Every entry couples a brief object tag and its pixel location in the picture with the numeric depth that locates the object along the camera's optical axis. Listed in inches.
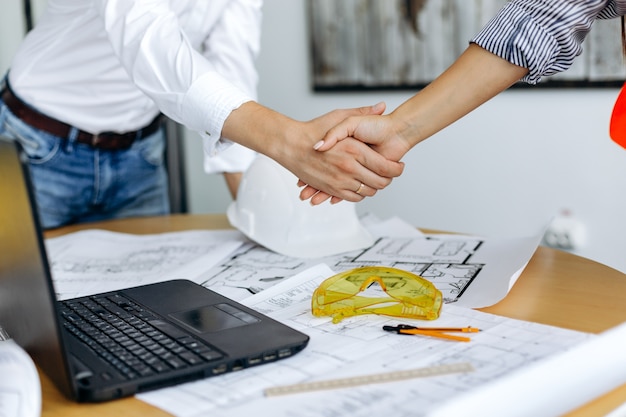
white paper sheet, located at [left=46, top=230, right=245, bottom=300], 42.9
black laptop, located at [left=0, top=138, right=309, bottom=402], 24.6
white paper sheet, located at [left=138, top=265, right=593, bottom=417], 23.7
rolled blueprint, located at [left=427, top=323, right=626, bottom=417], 21.4
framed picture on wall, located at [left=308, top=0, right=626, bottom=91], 74.3
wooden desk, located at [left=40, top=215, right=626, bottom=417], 25.1
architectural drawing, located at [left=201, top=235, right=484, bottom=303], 39.3
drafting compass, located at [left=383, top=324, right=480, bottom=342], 29.0
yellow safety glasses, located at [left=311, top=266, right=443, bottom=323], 32.1
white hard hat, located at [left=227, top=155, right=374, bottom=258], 48.1
